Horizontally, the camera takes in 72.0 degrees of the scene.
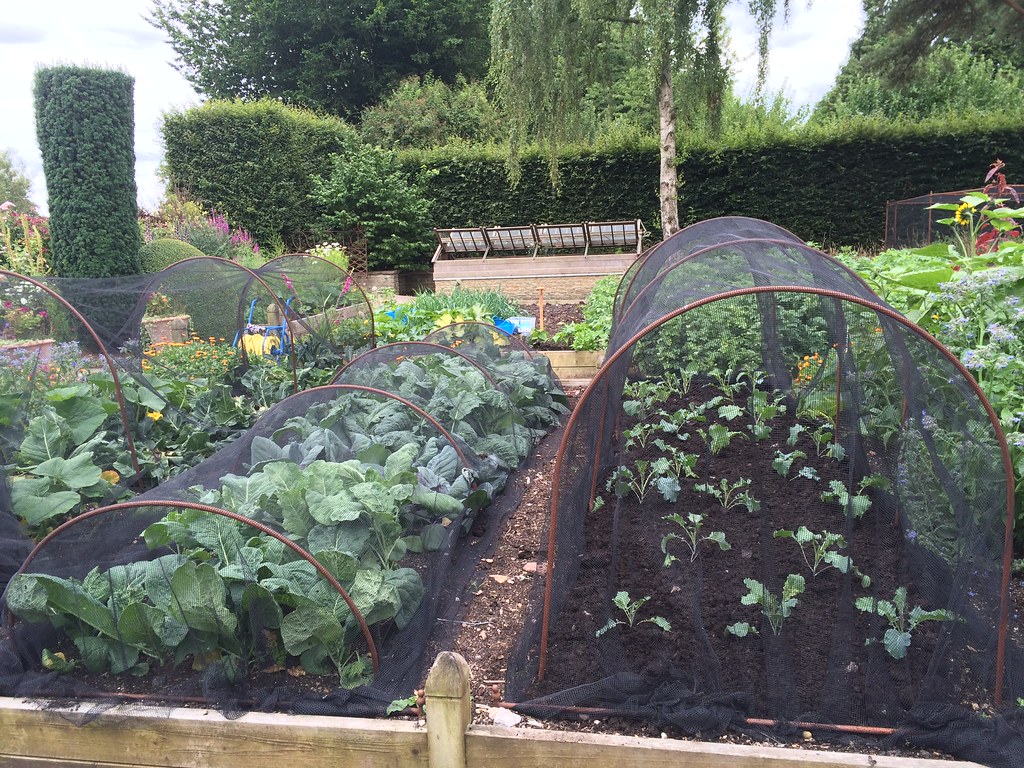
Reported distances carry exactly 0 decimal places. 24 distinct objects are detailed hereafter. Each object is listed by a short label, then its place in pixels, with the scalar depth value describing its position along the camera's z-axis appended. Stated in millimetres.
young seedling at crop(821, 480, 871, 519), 2534
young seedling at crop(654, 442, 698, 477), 3725
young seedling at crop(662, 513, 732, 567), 2850
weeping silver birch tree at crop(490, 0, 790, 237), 9859
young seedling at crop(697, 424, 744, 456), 3834
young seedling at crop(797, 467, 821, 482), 3427
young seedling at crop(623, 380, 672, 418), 3916
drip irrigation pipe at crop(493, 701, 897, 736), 2123
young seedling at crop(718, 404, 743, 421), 3865
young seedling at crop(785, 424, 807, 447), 3666
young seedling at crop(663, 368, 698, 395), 3797
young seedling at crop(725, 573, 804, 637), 2400
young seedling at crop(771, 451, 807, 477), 3357
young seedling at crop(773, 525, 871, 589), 2639
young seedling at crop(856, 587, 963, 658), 2322
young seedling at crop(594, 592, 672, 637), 2506
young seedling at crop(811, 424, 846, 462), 3464
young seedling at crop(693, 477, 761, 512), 3285
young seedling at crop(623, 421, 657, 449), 4043
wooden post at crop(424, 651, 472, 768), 2066
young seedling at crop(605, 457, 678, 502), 3528
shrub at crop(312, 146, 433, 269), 13859
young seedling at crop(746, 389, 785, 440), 3453
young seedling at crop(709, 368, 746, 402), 4059
